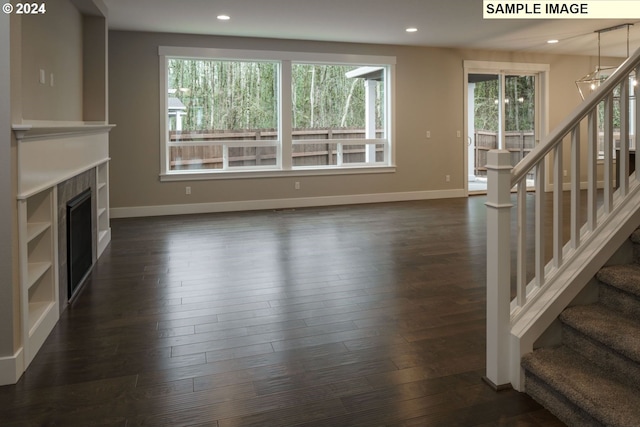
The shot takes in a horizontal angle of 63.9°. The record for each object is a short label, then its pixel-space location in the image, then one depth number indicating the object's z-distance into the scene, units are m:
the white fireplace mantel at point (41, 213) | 2.49
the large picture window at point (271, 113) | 7.80
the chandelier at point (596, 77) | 7.12
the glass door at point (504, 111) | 9.68
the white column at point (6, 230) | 2.28
